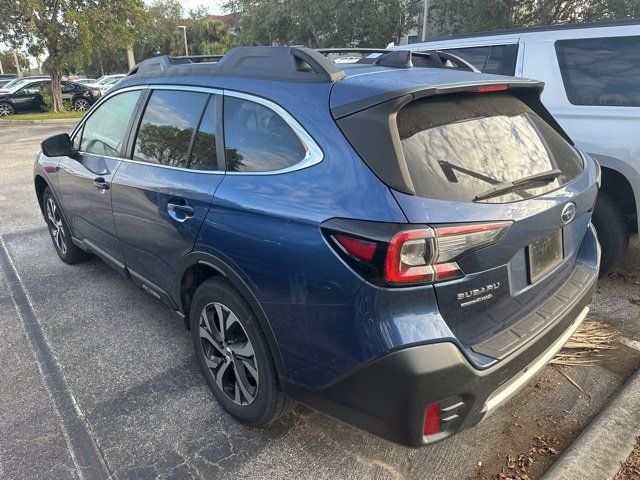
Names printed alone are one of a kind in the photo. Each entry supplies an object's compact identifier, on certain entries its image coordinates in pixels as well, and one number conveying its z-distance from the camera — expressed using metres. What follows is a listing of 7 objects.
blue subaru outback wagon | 1.74
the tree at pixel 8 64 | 58.75
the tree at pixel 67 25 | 17.81
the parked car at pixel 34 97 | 21.03
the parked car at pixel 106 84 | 23.64
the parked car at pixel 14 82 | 21.25
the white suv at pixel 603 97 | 3.54
